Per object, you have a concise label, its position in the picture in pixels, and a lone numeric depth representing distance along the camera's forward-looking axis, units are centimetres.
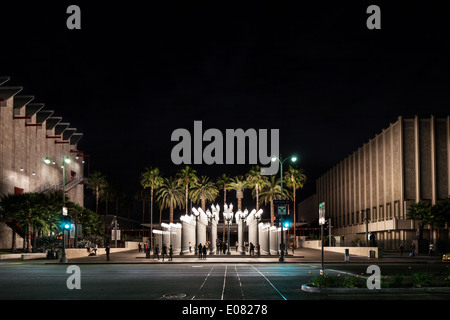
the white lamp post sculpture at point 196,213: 5834
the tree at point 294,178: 10250
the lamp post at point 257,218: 6056
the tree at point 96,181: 13700
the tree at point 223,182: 12006
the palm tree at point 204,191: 11781
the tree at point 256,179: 10664
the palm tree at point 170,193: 11550
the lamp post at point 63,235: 4516
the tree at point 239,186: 11094
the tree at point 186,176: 11362
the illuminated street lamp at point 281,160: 4556
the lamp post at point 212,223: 6468
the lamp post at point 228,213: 6753
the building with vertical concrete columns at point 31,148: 7794
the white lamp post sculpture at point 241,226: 6600
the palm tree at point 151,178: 11038
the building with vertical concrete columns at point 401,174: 7538
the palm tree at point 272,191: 10588
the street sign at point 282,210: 4284
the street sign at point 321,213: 2054
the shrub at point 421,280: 1852
